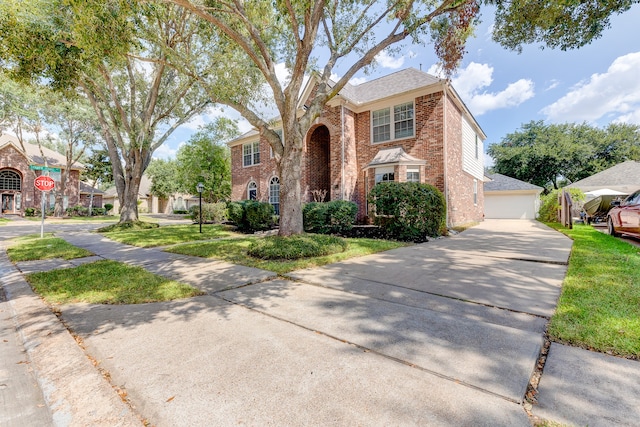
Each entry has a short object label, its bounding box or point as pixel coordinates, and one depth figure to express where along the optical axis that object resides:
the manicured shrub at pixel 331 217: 10.50
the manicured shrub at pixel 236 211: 12.66
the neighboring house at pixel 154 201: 45.53
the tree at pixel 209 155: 22.08
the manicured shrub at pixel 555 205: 16.50
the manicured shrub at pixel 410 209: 8.93
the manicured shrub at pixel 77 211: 30.64
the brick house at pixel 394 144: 11.80
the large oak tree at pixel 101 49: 5.71
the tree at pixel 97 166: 34.22
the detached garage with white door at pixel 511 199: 21.58
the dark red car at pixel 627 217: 7.36
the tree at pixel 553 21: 6.88
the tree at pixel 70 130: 24.11
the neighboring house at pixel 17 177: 27.95
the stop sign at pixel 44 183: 11.31
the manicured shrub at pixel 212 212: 17.45
